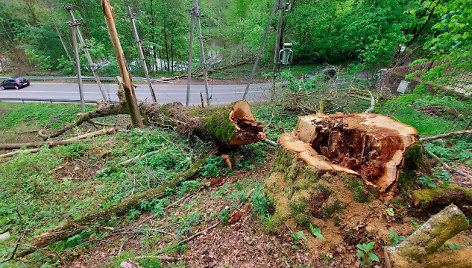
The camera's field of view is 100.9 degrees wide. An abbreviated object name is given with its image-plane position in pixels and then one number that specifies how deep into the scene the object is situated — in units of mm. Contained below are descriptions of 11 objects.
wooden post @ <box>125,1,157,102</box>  8125
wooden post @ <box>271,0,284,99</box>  7259
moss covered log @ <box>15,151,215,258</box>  2783
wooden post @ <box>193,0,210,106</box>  7027
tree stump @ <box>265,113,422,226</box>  1918
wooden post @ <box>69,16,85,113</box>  8766
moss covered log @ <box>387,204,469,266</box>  1316
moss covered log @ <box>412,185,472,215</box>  1791
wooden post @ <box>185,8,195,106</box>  6992
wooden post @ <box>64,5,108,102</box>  9273
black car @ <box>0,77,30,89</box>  18625
